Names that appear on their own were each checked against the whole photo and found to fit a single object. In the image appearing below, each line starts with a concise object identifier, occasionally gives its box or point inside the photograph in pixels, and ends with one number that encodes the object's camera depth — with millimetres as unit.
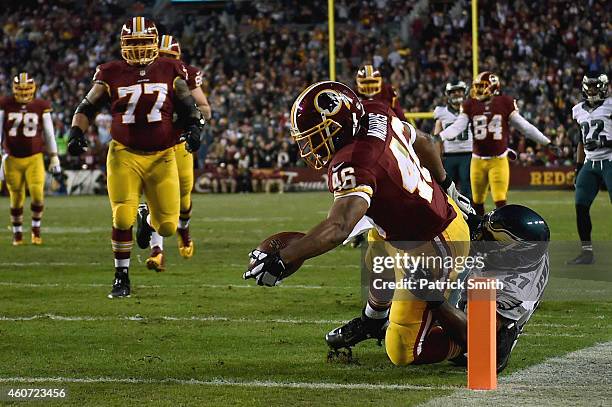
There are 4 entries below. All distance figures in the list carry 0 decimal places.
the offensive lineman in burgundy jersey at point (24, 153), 24437
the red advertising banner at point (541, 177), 44312
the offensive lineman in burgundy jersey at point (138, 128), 15398
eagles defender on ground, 9641
